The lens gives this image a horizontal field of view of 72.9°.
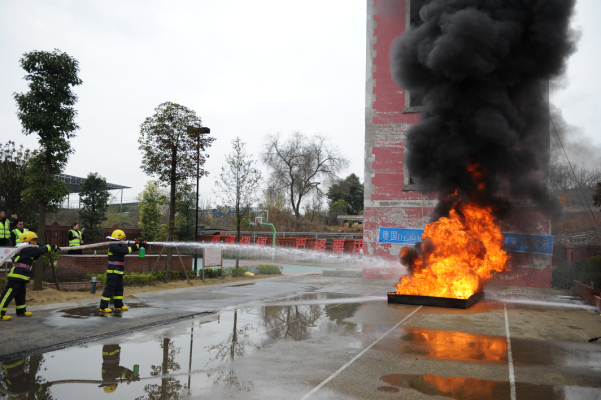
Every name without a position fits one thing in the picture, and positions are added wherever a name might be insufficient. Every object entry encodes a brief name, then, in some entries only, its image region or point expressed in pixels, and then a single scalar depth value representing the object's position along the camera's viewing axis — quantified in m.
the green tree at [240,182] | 17.59
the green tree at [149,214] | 35.50
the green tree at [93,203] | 28.80
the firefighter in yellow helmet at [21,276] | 7.39
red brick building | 16.28
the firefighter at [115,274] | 8.41
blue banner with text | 14.06
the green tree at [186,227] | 32.00
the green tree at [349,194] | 50.81
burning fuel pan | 9.88
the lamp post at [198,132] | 15.04
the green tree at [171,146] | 14.76
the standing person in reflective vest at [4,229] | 10.08
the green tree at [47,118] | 10.55
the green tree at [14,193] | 15.81
